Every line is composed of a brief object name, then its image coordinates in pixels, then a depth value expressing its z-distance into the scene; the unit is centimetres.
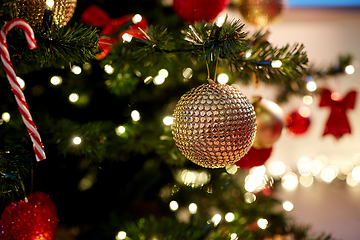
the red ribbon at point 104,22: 48
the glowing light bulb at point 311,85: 54
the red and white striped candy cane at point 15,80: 28
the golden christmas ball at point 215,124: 32
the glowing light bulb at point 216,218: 55
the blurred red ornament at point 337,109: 64
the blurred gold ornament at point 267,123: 45
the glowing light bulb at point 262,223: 55
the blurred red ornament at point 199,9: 46
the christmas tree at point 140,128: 34
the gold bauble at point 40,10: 34
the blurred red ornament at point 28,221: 38
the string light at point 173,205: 63
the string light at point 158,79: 52
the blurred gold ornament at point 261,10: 57
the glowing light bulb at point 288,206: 56
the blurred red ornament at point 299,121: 78
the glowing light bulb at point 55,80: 51
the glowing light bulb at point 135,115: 57
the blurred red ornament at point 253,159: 50
